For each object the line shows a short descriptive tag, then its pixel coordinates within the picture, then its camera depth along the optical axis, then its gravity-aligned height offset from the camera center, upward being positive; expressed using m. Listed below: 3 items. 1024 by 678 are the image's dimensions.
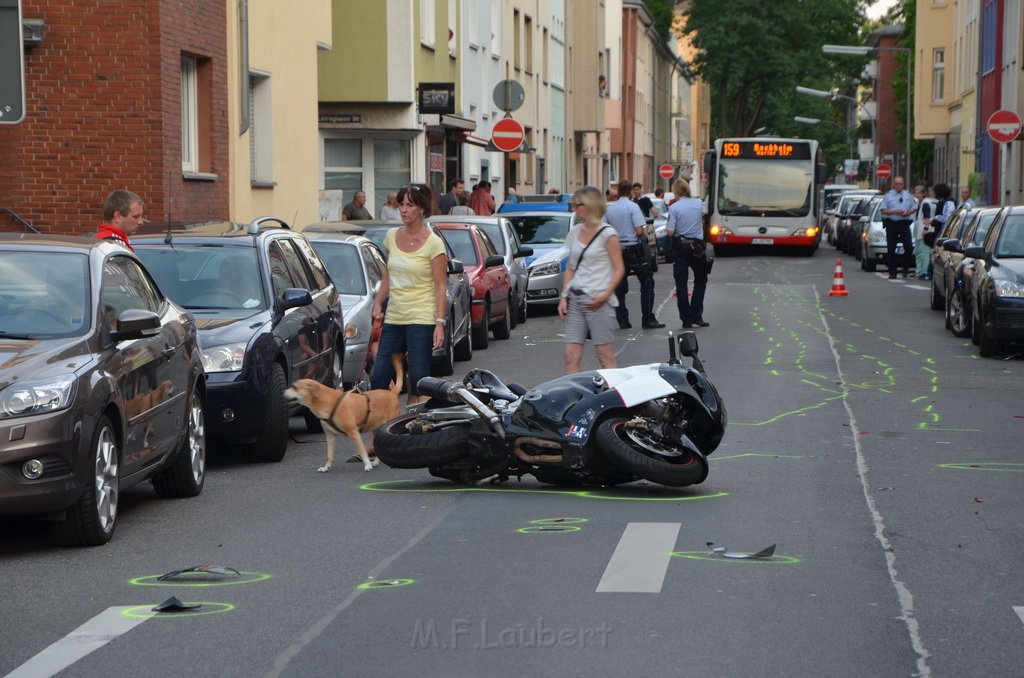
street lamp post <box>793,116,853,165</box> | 86.57 +2.33
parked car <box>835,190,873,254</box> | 47.28 -1.51
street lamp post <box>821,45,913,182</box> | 55.91 +3.86
